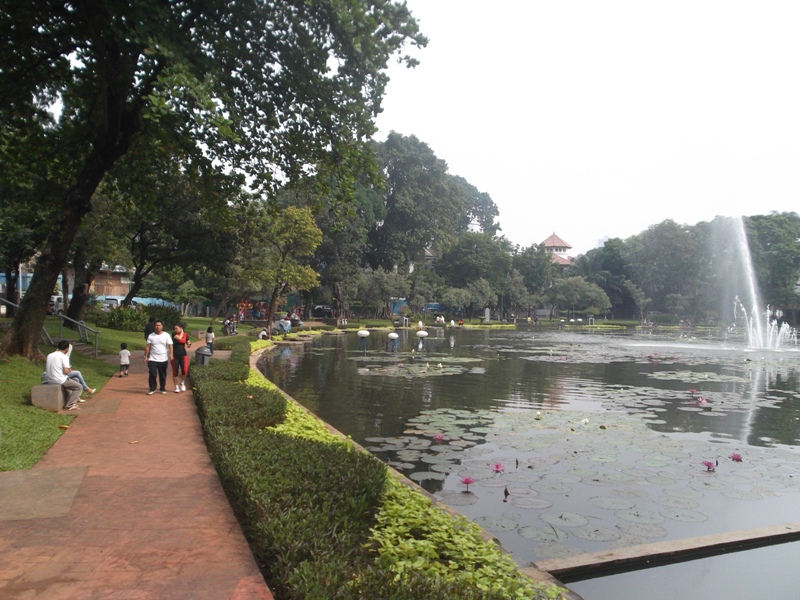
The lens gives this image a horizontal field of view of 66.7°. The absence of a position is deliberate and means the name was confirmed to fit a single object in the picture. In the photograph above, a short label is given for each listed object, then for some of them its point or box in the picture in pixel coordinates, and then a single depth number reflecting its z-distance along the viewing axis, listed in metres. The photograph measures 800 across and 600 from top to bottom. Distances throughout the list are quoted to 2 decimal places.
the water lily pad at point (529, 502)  6.51
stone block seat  9.73
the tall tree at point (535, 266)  75.69
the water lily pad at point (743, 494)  6.86
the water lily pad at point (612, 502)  6.53
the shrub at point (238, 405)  7.84
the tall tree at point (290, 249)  32.44
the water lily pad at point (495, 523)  5.90
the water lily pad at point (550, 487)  7.00
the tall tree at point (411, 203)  56.78
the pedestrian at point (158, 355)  11.77
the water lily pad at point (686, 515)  6.19
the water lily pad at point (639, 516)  6.15
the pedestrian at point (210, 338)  20.09
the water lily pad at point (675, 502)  6.59
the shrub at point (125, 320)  28.58
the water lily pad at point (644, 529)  5.79
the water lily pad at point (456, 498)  6.57
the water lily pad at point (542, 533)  5.66
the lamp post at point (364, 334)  25.88
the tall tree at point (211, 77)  11.66
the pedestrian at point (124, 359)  14.83
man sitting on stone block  9.95
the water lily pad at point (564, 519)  6.03
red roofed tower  113.81
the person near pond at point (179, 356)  12.70
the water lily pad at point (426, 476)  7.42
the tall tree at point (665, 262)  72.12
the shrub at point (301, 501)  3.71
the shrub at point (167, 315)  29.95
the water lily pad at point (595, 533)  5.67
